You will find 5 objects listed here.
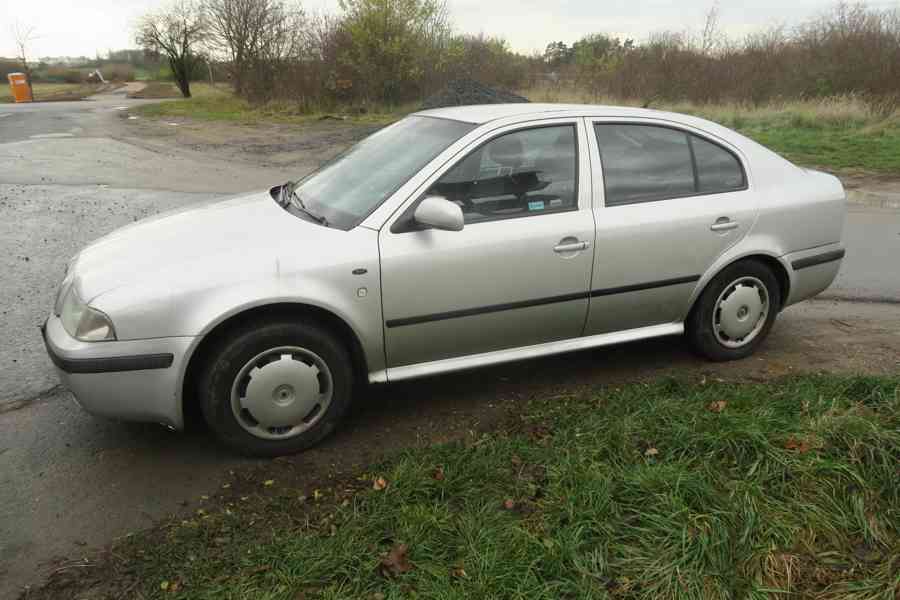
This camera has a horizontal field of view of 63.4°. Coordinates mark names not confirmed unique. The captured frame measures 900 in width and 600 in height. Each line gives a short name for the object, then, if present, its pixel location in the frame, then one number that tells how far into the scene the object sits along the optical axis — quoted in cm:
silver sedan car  333
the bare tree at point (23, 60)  4294
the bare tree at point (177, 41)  3947
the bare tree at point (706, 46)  2454
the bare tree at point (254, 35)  2833
